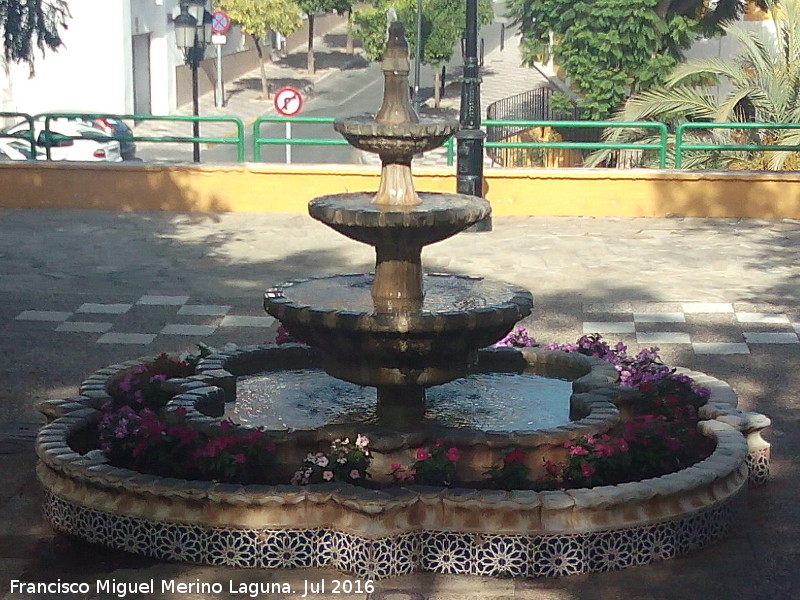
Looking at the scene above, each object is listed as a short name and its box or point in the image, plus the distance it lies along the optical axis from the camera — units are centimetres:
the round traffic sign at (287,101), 2242
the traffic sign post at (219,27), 3772
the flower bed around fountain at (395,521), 663
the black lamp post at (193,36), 2555
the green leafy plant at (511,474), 711
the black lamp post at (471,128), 1628
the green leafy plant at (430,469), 709
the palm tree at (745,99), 1923
